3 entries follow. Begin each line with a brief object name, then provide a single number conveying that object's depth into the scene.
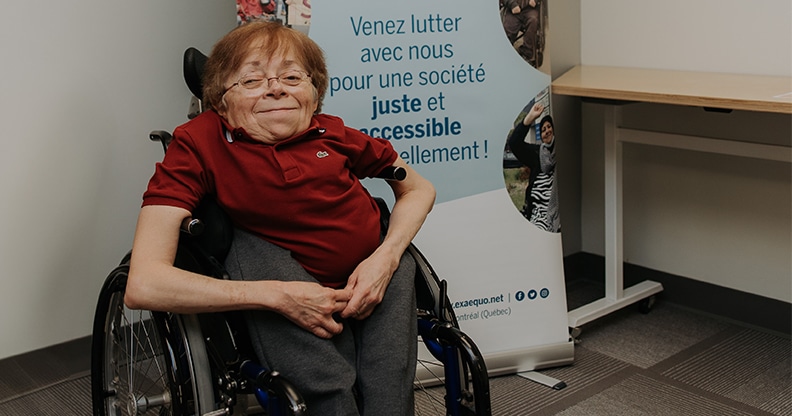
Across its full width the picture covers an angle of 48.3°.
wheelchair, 1.68
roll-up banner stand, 2.55
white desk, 2.49
